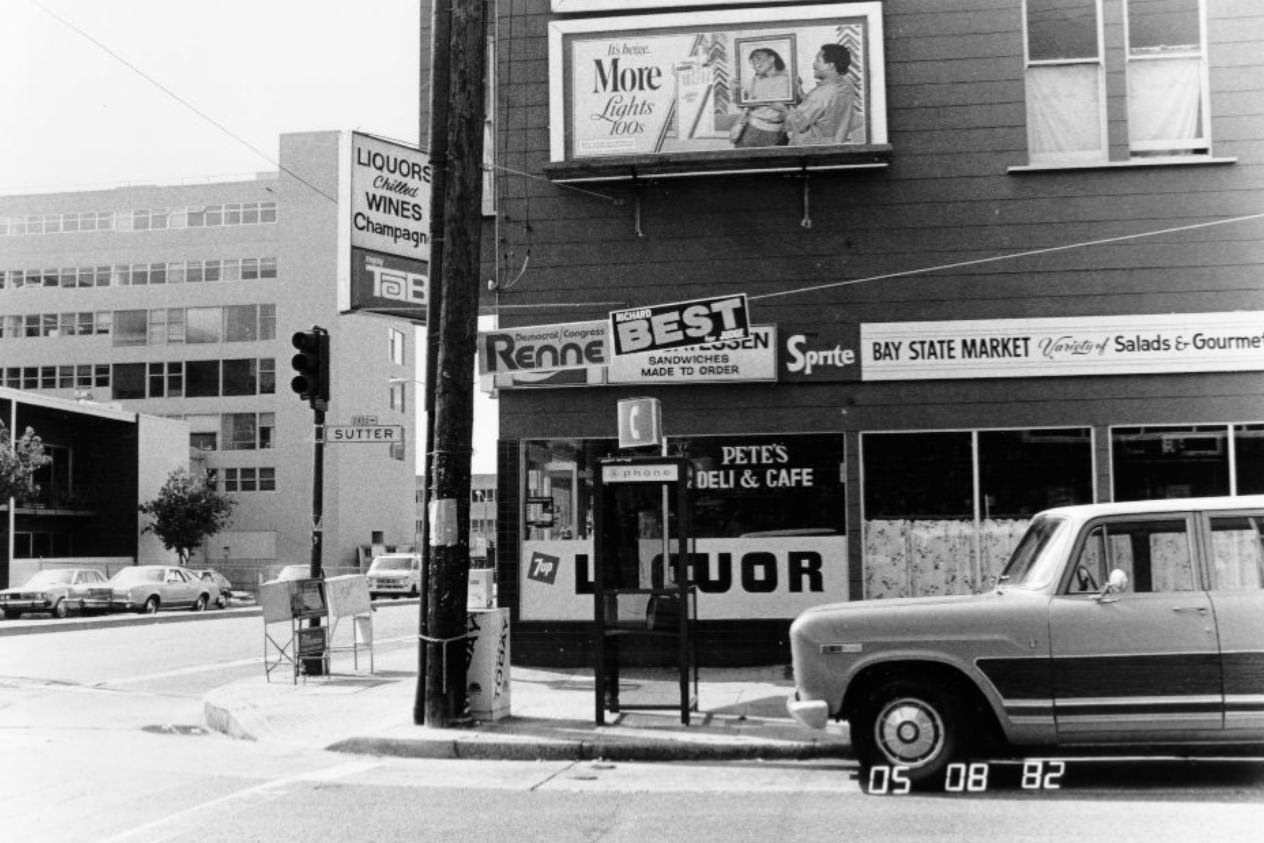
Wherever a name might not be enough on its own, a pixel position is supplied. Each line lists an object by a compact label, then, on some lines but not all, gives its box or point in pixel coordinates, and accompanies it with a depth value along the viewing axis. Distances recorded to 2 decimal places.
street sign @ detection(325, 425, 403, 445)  13.83
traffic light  14.33
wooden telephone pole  10.66
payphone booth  10.49
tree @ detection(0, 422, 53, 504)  37.69
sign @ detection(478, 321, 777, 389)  12.98
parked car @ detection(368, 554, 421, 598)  46.41
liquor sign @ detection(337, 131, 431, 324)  13.40
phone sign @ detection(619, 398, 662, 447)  11.14
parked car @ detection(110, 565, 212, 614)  35.50
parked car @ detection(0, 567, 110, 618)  32.72
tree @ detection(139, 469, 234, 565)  52.28
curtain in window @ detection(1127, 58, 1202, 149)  13.62
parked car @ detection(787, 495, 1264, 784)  7.74
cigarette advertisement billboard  13.76
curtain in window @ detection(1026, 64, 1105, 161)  13.77
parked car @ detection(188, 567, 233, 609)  40.88
